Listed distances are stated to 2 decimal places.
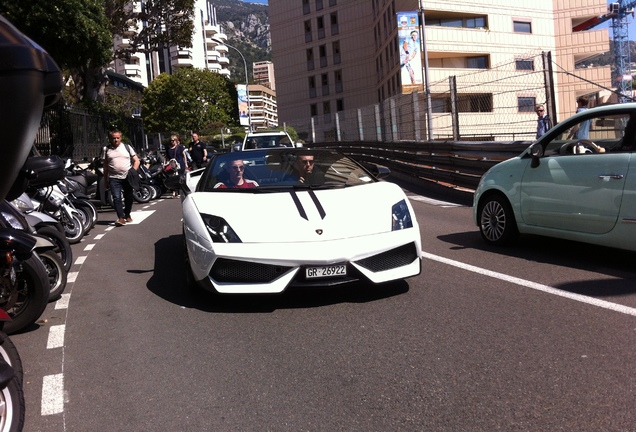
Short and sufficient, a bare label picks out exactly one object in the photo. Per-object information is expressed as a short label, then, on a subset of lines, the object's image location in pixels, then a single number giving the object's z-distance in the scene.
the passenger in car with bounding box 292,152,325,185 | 6.76
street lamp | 59.19
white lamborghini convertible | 5.47
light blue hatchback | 6.43
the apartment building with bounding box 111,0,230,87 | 105.62
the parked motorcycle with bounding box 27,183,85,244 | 10.24
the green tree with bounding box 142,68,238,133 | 64.38
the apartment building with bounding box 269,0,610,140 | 15.26
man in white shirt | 12.38
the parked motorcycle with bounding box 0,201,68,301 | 6.13
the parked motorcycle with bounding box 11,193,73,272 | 7.33
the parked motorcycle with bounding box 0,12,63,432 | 2.51
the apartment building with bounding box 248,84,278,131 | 161.36
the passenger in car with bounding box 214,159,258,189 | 6.76
